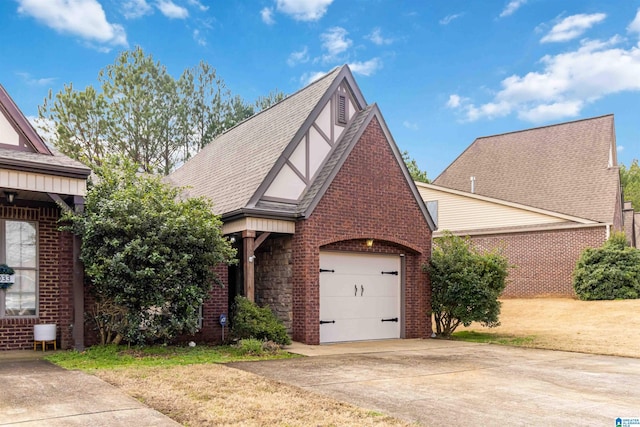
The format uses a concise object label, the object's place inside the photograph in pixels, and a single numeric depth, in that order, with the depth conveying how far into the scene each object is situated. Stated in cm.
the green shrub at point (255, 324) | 1102
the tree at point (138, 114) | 2662
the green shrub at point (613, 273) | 2012
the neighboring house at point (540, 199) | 2234
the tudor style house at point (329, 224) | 1224
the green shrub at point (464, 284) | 1355
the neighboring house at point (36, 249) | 1001
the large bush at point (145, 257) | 986
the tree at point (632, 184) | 5394
